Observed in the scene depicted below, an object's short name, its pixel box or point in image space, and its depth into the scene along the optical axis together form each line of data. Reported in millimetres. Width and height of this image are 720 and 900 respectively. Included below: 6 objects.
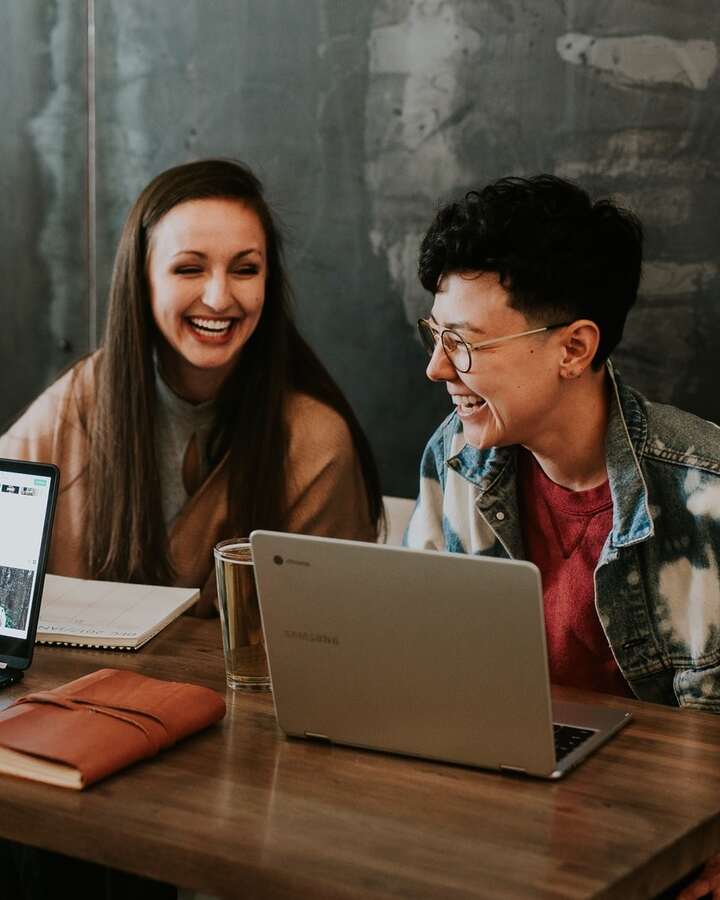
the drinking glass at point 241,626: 1583
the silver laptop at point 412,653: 1288
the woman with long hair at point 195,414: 2314
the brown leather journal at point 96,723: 1305
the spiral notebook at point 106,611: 1733
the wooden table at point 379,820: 1124
